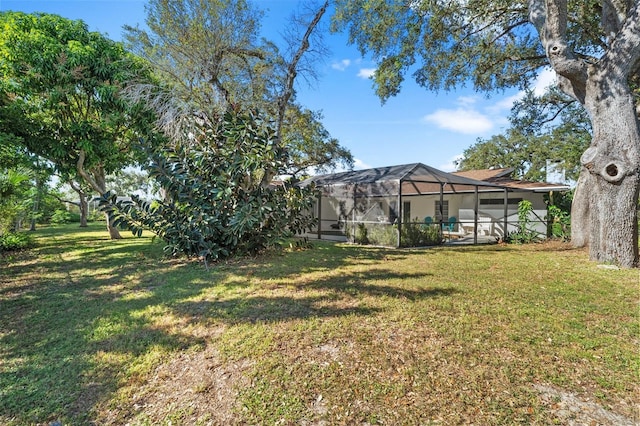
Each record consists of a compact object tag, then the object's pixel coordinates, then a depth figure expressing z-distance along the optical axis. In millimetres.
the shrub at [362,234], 10844
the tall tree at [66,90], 7723
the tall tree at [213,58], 8857
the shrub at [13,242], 9188
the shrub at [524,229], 11266
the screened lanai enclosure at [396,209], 10164
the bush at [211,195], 6664
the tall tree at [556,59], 6543
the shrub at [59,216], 20672
